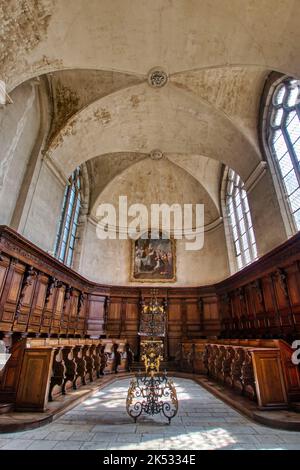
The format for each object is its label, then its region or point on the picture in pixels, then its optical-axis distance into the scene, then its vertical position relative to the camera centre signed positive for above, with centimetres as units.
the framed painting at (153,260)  1348 +461
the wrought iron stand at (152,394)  385 -66
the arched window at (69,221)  1064 +547
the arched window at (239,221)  1052 +553
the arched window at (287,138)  736 +630
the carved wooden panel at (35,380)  412 -51
